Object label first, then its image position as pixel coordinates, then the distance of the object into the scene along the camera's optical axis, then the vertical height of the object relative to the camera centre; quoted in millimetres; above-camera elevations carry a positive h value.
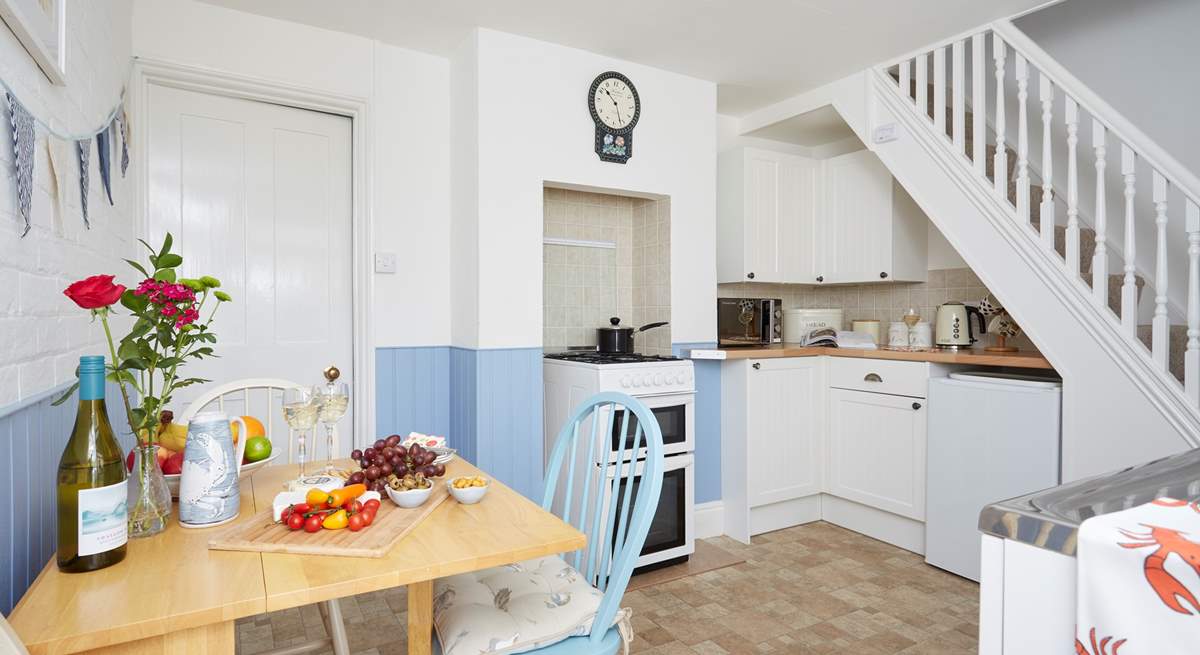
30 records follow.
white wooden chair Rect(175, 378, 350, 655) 1747 -800
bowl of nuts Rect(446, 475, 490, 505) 1301 -344
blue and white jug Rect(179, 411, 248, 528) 1158 -276
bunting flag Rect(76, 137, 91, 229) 1619 +390
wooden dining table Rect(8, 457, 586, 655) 823 -380
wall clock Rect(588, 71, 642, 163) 3217 +1050
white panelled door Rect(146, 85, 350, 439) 2734 +447
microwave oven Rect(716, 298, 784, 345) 3652 -1
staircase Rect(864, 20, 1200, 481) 2398 +428
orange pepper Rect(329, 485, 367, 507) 1183 -333
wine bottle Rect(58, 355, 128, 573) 951 -253
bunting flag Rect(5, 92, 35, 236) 1071 +290
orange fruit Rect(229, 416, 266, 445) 1451 -244
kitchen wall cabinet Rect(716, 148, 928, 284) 3746 +594
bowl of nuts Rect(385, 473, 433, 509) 1269 -337
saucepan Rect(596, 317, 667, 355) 3316 -95
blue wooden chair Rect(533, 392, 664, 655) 1268 -437
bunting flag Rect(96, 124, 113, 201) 1889 +490
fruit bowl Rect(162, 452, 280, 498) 1340 -330
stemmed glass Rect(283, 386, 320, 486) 1417 -195
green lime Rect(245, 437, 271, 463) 1434 -289
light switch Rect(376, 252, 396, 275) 3027 +271
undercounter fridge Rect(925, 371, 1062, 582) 2611 -550
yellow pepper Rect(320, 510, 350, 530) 1132 -354
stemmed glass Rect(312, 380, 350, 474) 1458 -183
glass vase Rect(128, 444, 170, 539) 1118 -315
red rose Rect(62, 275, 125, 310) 923 +40
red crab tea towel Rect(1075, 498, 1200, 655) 529 -225
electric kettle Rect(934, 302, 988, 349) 3354 -32
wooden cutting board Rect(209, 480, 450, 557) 1051 -370
